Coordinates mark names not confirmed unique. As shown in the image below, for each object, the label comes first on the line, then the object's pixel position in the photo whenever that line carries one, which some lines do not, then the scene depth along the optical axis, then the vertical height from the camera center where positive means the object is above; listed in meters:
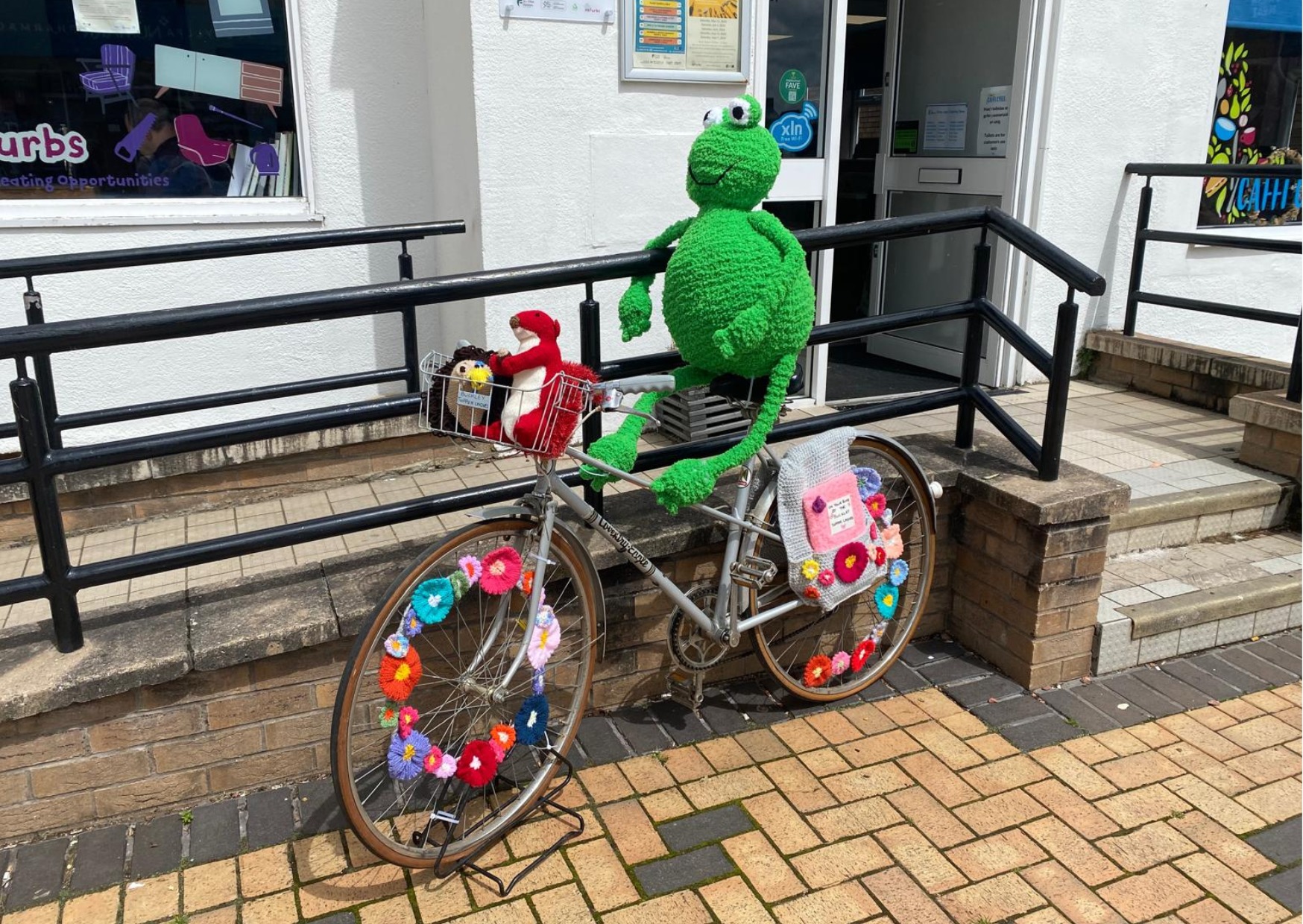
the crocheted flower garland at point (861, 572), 3.08 -1.24
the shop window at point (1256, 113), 6.53 +0.27
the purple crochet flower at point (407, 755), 2.47 -1.42
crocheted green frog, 2.59 -0.34
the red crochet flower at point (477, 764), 2.56 -1.49
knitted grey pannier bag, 2.97 -1.06
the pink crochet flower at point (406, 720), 2.48 -1.34
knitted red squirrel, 2.33 -0.52
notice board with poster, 4.56 +0.49
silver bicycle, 2.44 -1.31
